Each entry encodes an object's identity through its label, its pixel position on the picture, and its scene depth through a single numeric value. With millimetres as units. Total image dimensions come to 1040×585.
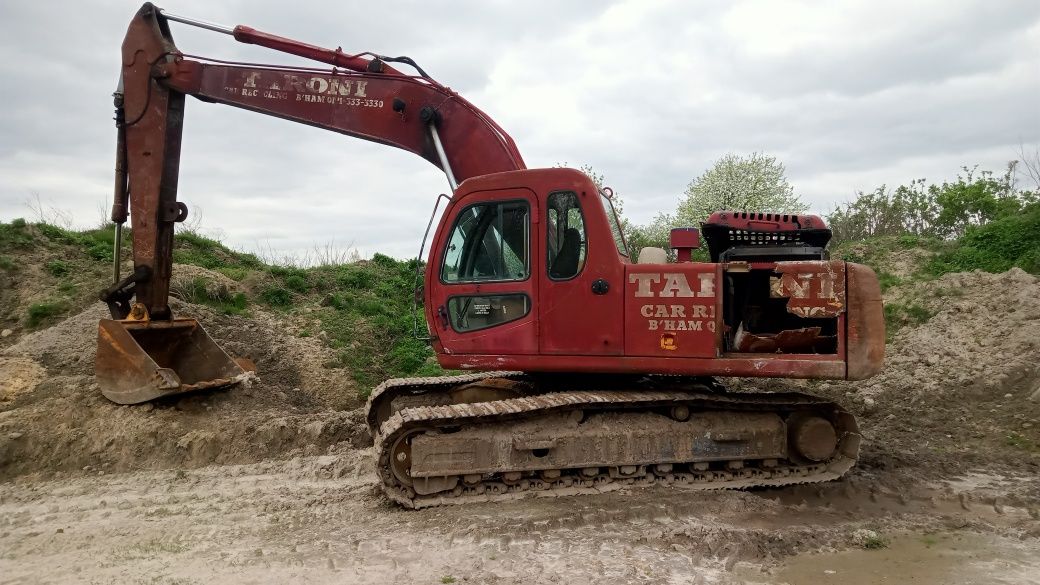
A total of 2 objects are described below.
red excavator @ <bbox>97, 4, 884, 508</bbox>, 5371
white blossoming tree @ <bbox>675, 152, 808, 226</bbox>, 16641
